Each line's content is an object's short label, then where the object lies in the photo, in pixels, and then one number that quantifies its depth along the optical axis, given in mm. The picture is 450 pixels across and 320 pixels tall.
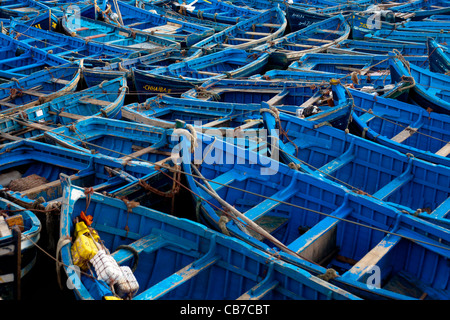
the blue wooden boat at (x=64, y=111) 14461
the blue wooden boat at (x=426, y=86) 14047
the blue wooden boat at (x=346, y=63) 17906
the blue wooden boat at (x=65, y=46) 20969
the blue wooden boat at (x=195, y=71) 17469
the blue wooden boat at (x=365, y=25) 22750
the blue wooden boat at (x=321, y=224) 8875
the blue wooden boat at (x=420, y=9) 25391
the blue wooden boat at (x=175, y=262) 8047
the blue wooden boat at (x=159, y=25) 23203
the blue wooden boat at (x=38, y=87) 16125
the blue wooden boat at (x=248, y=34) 21438
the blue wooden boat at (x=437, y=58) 16391
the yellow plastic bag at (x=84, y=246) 8617
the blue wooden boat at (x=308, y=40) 19922
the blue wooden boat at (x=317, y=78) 15989
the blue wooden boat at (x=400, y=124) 12859
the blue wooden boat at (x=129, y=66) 18156
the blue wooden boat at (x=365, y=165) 11070
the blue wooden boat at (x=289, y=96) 13062
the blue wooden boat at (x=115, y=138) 12828
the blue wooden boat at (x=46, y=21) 24344
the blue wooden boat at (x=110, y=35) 22531
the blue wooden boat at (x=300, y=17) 24938
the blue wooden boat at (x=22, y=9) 27312
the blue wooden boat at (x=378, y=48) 19969
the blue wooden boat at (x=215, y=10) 26781
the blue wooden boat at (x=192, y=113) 14234
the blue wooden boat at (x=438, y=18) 24594
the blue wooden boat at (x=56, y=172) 10609
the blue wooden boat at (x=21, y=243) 8930
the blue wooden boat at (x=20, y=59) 19438
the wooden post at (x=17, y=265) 8711
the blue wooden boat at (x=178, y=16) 25094
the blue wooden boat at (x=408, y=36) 20453
